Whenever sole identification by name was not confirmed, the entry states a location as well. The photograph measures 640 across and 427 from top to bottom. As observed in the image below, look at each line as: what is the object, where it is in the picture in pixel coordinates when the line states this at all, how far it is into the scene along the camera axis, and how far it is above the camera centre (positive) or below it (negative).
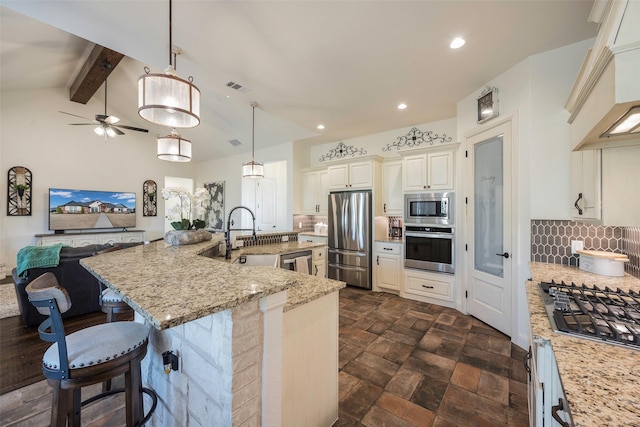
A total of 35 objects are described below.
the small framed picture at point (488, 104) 2.78 +1.27
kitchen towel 3.16 -0.66
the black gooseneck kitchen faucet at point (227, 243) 2.72 -0.33
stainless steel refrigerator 4.31 -0.43
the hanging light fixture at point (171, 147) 3.04 +0.82
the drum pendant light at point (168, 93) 1.67 +0.83
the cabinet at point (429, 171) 3.57 +0.64
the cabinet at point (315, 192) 5.12 +0.47
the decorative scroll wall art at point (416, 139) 4.22 +1.33
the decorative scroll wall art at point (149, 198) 7.08 +0.43
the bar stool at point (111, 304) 1.72 -0.64
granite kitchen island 0.88 -0.55
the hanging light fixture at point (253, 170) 4.25 +0.74
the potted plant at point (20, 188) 5.21 +0.51
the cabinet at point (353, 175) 4.33 +0.71
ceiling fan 4.31 +1.62
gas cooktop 0.92 -0.43
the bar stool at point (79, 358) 1.06 -0.66
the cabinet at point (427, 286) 3.54 -1.07
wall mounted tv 5.68 +0.08
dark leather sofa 2.82 -0.87
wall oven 3.53 -0.50
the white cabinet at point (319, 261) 3.61 -0.72
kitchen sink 2.40 -0.45
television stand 5.41 -0.61
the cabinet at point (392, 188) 4.40 +0.47
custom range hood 0.86 +0.52
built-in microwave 3.55 +0.09
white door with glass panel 2.68 -0.16
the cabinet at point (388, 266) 4.05 -0.87
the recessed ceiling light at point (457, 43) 2.22 +1.56
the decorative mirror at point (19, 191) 5.16 +0.45
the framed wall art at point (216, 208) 7.23 +0.16
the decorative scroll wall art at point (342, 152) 5.19 +1.33
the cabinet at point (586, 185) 1.66 +0.22
